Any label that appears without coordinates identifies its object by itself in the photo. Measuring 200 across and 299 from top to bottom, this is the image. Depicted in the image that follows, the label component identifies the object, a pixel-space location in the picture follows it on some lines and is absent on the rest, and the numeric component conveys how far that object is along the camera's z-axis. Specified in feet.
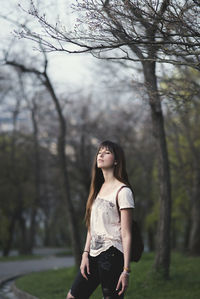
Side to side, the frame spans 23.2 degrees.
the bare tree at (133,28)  18.57
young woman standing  13.48
